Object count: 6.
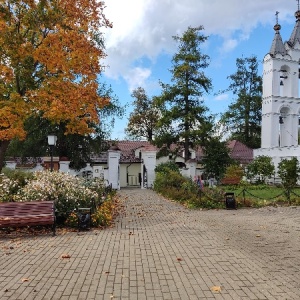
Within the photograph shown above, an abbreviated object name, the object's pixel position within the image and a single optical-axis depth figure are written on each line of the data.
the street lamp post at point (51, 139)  16.33
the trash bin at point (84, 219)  9.54
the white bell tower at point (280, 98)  34.03
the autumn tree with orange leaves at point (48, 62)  12.62
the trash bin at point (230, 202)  14.88
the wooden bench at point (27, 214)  8.72
